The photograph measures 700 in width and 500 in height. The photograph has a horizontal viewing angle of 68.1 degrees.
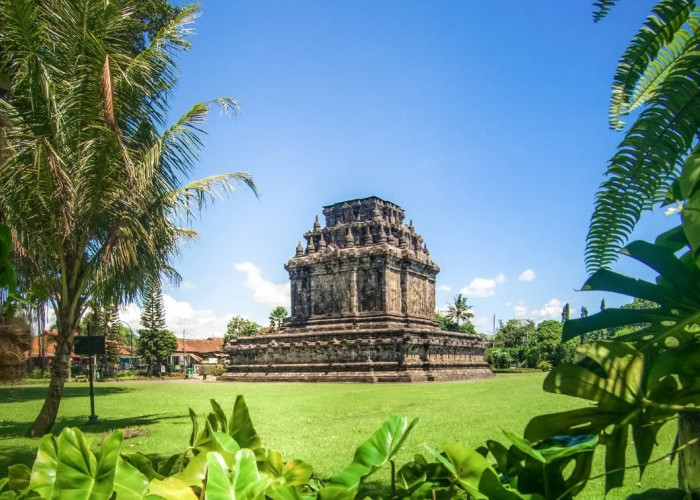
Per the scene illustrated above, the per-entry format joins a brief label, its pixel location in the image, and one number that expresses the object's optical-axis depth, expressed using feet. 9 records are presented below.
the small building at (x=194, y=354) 138.51
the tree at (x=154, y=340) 104.32
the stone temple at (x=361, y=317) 64.75
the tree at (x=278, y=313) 150.82
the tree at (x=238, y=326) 151.43
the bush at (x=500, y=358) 123.54
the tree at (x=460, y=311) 159.94
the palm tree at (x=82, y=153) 19.99
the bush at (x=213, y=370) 84.43
